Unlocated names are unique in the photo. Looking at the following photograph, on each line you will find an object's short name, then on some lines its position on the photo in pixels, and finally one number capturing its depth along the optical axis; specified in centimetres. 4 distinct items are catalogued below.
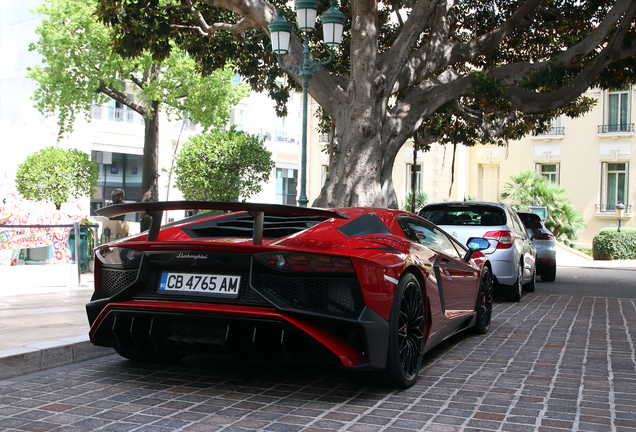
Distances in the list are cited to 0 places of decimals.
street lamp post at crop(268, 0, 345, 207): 1123
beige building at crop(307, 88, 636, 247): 3319
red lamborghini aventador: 384
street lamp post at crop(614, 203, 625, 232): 2951
